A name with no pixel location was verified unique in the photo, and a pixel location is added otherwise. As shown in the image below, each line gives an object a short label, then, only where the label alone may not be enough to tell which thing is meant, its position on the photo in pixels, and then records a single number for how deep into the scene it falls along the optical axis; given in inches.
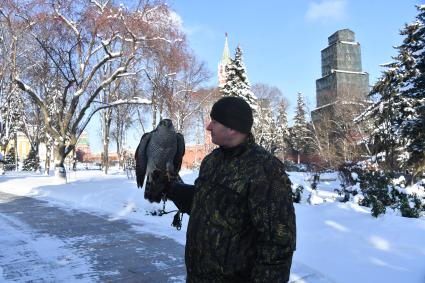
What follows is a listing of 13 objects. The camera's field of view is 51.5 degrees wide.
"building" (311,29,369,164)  1400.1
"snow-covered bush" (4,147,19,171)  1876.4
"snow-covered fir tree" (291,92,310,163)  2218.9
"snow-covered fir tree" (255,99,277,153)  1673.2
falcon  109.5
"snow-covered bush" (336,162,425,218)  310.3
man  80.4
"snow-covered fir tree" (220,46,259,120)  1425.9
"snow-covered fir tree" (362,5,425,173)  752.3
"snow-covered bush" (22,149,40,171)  1738.4
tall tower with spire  2842.0
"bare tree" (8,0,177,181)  704.4
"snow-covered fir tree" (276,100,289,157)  2029.8
